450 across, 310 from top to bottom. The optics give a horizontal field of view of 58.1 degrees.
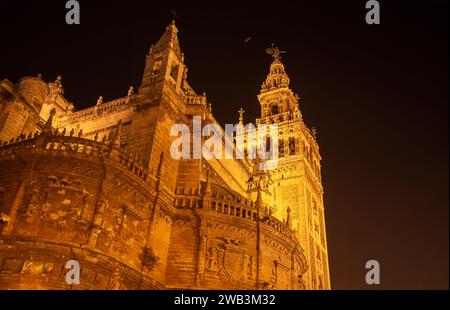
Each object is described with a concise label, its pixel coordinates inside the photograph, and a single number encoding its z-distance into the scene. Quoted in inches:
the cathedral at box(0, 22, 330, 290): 635.5
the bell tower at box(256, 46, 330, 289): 1782.2
